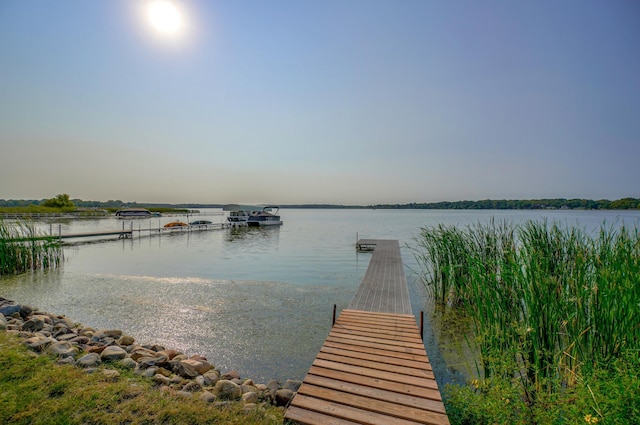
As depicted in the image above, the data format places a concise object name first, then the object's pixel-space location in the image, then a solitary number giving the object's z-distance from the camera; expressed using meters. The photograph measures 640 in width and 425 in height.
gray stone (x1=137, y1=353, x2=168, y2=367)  3.78
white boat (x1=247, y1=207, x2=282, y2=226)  38.00
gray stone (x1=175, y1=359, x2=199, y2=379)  3.71
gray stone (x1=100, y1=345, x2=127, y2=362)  3.79
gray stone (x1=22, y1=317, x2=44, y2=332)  4.73
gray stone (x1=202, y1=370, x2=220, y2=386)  3.58
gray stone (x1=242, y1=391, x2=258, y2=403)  3.22
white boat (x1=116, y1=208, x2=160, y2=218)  53.10
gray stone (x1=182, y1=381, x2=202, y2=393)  3.29
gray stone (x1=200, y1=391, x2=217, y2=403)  3.03
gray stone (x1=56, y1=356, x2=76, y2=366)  3.45
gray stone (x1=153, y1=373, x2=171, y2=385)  3.39
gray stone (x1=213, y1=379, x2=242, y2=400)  3.22
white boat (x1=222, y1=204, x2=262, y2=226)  38.59
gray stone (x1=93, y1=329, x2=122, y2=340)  4.84
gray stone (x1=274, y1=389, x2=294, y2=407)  3.33
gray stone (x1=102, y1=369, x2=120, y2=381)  3.24
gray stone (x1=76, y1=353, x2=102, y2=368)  3.48
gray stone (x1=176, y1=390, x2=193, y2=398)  3.05
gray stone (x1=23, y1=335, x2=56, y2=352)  3.74
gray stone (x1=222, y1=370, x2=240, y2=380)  3.87
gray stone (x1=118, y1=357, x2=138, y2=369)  3.67
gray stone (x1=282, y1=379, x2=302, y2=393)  3.61
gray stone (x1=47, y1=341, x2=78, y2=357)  3.66
